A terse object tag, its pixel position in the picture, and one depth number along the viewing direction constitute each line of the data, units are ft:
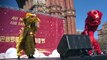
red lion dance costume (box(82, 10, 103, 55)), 26.30
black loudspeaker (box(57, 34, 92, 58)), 12.12
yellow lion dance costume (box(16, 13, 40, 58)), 19.95
